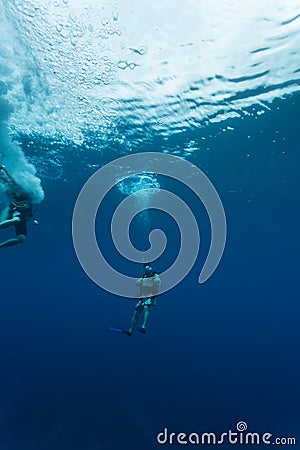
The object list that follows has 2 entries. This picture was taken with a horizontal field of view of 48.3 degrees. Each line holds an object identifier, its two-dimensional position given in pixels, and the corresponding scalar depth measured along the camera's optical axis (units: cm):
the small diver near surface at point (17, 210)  783
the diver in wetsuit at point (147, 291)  927
